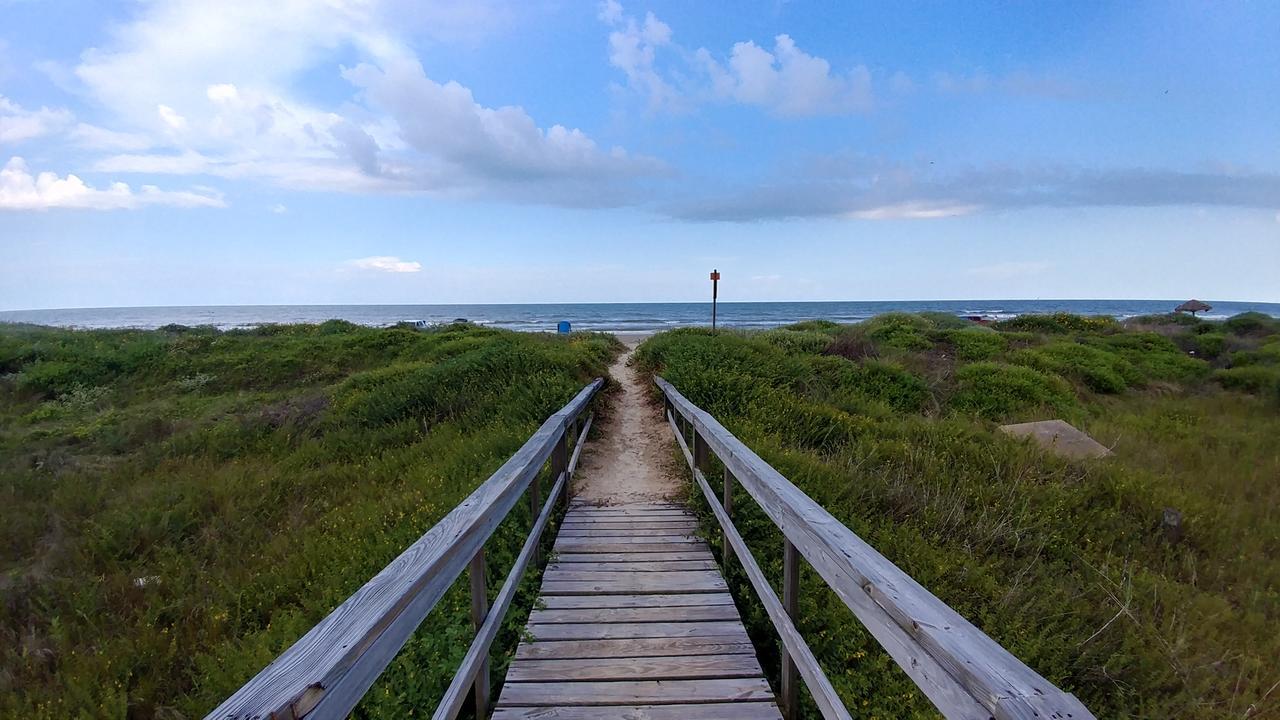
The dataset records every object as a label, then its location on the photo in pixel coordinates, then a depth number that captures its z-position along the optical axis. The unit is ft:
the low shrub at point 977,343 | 53.72
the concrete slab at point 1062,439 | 26.03
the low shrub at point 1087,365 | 46.42
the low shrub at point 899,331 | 57.41
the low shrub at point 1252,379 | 41.52
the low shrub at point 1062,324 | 74.84
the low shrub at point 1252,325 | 71.56
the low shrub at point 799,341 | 51.82
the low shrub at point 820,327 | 72.59
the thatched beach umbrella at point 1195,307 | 103.60
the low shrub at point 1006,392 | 37.91
